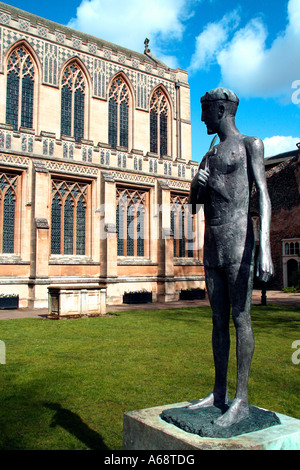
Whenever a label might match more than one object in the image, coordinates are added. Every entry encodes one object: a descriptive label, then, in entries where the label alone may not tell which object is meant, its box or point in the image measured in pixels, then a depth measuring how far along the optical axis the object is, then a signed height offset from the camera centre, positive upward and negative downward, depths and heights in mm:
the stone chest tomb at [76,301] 15070 -1223
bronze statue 3244 +305
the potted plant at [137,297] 20938 -1494
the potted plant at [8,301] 17812 -1419
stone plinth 2682 -1149
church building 19094 +4615
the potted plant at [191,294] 23062 -1479
